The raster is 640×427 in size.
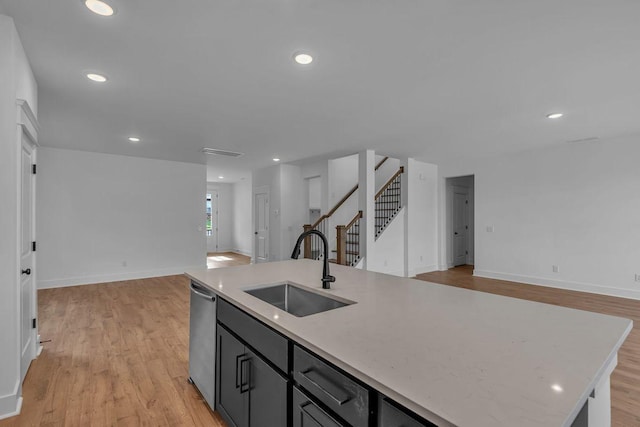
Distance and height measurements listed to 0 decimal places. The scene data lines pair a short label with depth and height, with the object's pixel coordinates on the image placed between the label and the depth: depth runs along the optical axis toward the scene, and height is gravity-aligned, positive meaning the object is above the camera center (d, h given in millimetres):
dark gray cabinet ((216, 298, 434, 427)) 915 -659
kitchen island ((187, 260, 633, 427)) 730 -441
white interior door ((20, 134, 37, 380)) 2438 -411
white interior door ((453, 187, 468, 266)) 7945 -302
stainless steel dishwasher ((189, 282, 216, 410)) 2012 -878
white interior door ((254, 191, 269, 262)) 7910 -316
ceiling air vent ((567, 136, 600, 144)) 5007 +1209
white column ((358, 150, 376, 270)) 5719 +252
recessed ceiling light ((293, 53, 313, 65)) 2391 +1208
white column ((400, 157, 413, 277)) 6543 +227
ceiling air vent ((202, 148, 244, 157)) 5629 +1154
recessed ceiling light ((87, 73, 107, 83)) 2736 +1209
